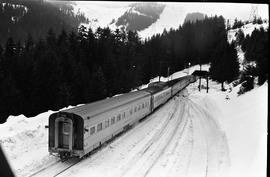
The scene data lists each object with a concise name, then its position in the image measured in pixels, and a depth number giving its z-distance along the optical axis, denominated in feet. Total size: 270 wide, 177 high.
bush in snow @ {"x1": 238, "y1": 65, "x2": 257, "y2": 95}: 97.35
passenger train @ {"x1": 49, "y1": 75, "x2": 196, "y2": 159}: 43.62
